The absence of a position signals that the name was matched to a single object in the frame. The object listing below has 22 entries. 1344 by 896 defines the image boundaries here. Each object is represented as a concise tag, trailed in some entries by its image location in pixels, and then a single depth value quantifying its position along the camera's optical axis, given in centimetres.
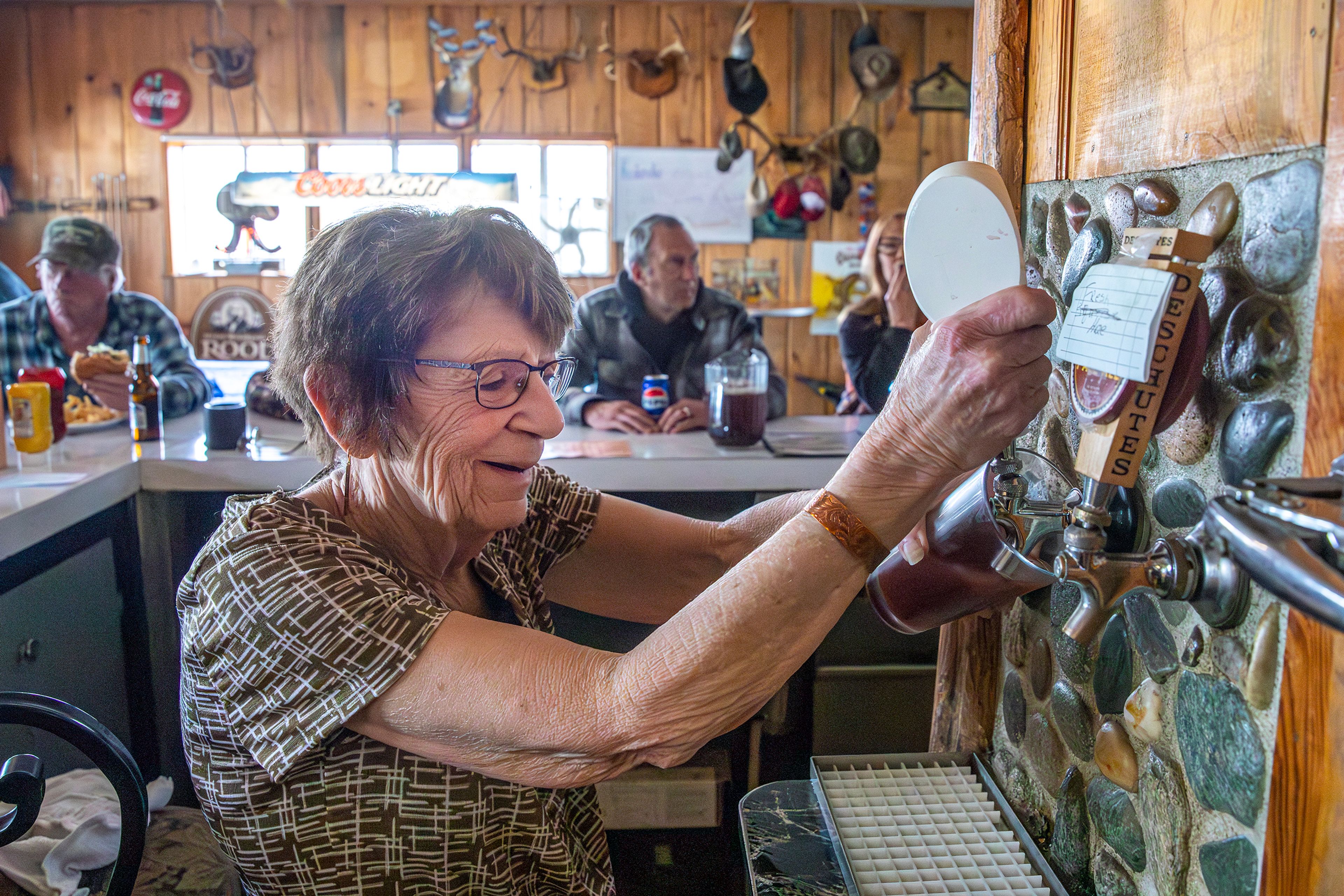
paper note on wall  64
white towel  111
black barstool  91
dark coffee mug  228
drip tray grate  95
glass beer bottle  238
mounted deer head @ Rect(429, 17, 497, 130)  517
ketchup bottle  229
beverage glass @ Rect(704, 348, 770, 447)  237
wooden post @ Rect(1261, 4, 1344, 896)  59
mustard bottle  210
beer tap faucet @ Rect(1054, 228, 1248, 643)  64
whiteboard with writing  532
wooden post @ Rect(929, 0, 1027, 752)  103
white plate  252
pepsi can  275
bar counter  192
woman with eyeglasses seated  326
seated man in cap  332
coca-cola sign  523
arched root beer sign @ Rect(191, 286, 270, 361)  537
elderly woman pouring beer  83
